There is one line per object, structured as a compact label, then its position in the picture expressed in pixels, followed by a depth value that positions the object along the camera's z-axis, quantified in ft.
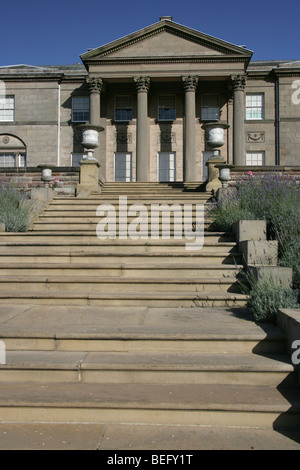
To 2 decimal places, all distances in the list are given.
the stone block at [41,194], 33.24
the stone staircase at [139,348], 11.18
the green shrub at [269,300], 15.74
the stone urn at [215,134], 44.55
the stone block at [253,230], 23.17
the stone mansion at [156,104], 79.05
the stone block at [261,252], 20.33
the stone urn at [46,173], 39.81
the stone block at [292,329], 12.61
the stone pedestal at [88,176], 42.37
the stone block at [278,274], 17.67
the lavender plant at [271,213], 16.48
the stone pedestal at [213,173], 43.29
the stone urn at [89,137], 44.39
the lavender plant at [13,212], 28.22
